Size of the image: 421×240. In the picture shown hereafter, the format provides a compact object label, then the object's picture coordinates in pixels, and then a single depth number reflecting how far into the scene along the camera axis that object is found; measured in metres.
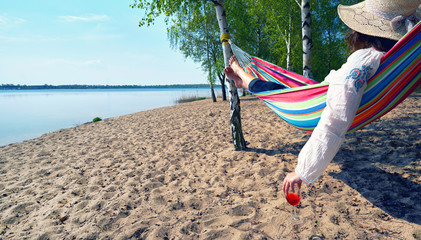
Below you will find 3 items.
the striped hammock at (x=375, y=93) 1.09
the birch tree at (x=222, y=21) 2.87
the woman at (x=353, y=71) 0.85
